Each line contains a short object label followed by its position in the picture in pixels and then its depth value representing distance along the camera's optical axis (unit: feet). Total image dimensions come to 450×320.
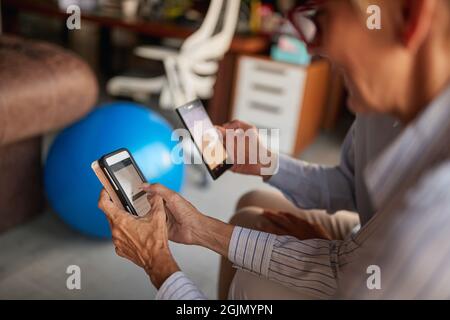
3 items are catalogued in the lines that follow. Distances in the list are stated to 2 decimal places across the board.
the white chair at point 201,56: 7.61
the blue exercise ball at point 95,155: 4.54
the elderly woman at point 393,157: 1.66
